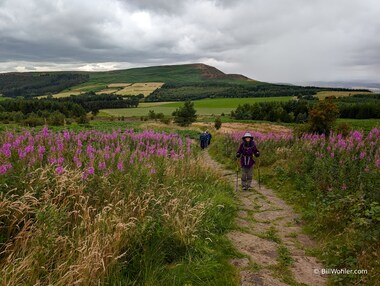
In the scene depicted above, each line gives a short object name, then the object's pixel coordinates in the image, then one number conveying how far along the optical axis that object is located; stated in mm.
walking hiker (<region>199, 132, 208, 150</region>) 23389
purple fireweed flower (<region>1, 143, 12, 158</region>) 5413
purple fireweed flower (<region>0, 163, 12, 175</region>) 4461
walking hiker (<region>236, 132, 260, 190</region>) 10156
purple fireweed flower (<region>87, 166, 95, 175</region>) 5268
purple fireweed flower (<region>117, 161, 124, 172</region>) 5839
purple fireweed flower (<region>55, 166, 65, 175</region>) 4757
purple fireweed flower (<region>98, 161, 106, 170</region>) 5777
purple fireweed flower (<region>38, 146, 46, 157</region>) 5971
